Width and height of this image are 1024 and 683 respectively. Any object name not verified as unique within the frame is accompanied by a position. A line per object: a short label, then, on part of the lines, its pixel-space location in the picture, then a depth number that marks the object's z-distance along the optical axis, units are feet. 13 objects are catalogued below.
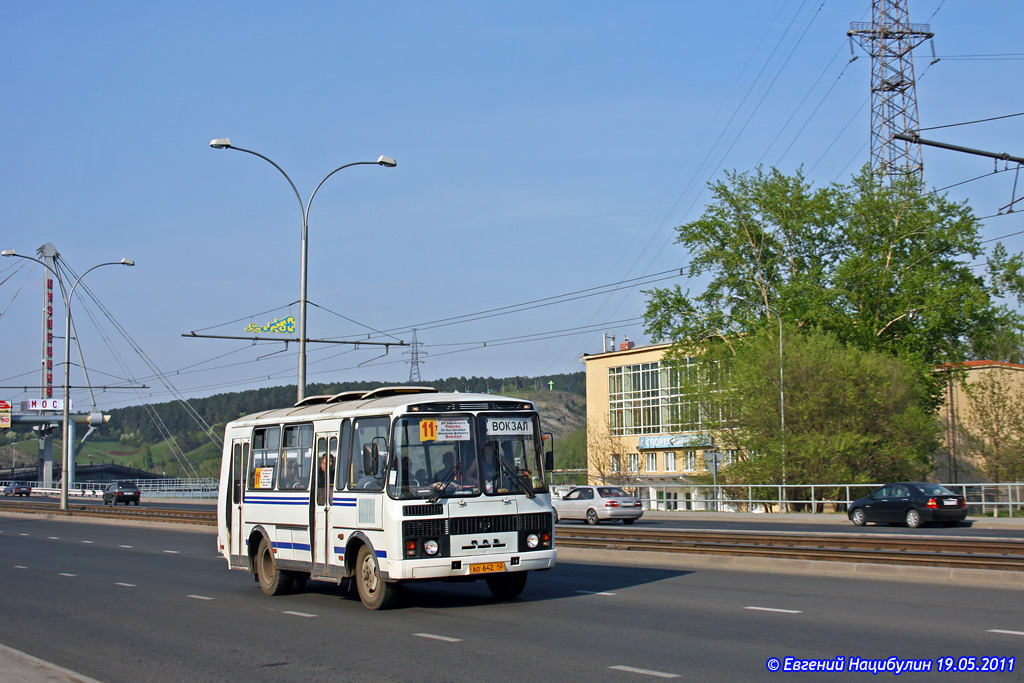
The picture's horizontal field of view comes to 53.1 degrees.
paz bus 41.65
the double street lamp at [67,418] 143.99
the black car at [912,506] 98.12
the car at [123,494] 213.87
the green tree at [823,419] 144.56
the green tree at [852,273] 172.14
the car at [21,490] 305.61
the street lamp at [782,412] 143.43
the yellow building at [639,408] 269.23
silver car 117.50
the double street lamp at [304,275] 88.89
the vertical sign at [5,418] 360.28
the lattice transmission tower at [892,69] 190.39
